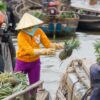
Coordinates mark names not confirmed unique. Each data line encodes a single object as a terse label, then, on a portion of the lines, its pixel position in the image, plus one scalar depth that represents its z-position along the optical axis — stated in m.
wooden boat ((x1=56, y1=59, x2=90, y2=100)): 6.36
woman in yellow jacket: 6.91
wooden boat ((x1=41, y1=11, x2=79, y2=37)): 17.75
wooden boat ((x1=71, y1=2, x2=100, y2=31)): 19.89
